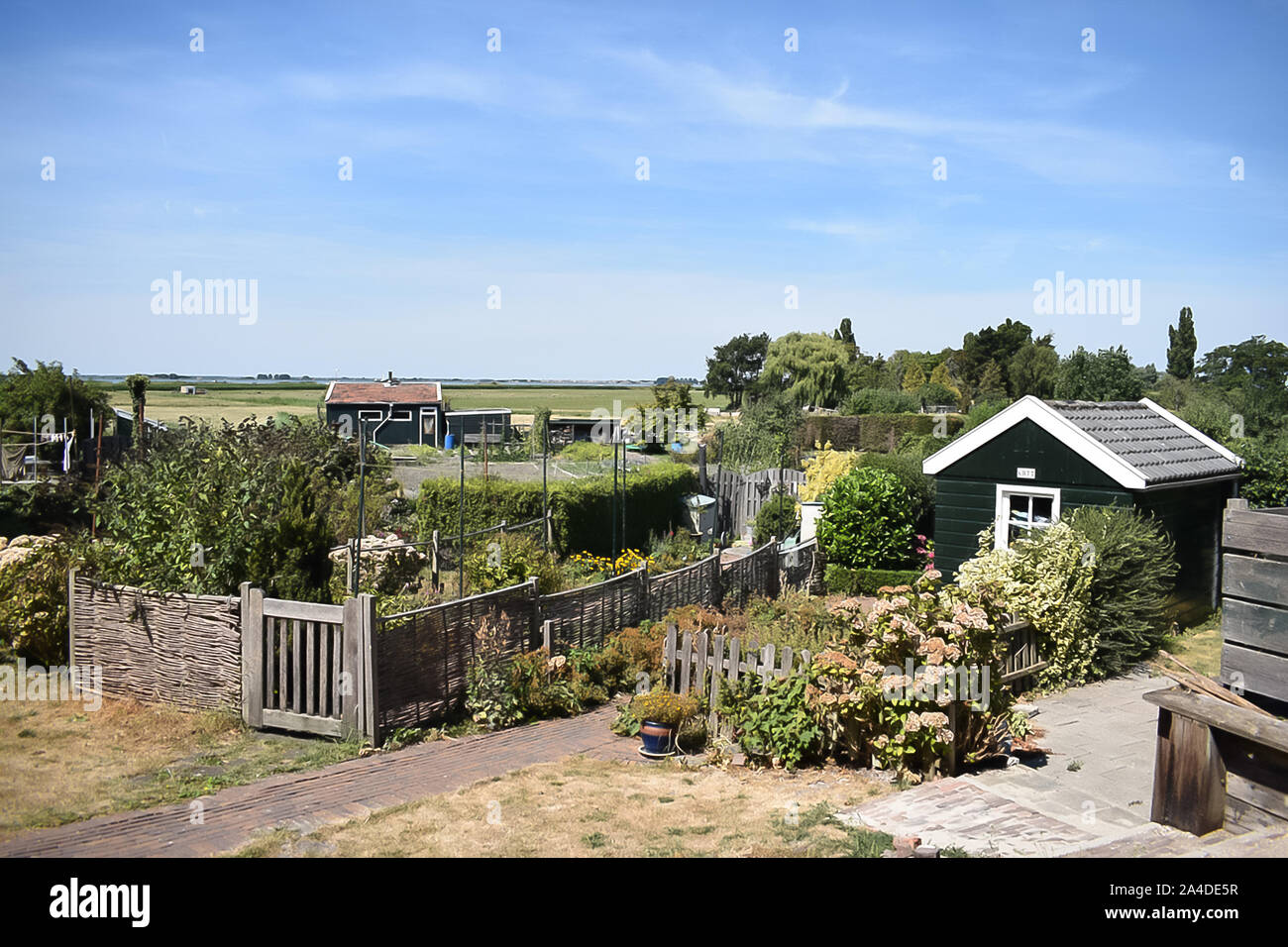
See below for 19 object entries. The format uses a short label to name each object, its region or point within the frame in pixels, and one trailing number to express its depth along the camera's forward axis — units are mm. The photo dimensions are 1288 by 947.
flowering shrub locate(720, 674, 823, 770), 8125
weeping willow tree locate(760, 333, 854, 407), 66062
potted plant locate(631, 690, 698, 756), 8867
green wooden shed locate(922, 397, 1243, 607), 13219
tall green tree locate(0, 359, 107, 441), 31266
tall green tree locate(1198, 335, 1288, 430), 25031
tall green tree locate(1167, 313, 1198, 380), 66625
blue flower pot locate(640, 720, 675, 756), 8914
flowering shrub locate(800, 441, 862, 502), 22073
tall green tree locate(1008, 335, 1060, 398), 63250
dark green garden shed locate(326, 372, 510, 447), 47906
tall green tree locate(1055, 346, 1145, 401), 32594
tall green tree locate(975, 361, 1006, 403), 62825
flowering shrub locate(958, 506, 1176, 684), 11055
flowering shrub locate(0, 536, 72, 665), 11078
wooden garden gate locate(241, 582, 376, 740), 9031
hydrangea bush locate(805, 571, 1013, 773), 7340
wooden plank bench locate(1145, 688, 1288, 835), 4742
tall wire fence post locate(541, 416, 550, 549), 17314
